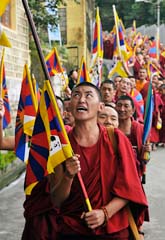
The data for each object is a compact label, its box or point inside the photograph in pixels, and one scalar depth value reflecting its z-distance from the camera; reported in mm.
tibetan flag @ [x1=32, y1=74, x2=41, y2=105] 6079
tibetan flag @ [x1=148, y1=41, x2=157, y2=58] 18980
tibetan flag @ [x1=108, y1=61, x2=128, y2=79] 11305
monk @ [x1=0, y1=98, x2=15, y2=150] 4465
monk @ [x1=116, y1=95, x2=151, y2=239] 5262
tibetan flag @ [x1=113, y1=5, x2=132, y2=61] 11320
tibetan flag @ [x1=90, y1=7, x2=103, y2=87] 9898
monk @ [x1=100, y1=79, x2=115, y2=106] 7234
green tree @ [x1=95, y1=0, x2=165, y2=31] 42344
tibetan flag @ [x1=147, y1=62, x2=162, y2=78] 16372
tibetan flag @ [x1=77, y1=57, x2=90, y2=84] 8094
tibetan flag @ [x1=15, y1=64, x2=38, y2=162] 4695
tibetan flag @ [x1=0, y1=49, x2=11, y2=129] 6449
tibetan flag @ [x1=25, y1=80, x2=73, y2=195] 3305
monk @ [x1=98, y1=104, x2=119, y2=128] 4922
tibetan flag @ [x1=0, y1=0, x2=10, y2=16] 3242
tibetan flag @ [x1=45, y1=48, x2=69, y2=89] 8634
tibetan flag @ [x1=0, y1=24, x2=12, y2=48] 3576
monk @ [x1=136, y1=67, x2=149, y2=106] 12148
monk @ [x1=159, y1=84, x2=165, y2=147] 12625
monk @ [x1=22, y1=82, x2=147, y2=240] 3277
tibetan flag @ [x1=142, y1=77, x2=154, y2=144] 5199
